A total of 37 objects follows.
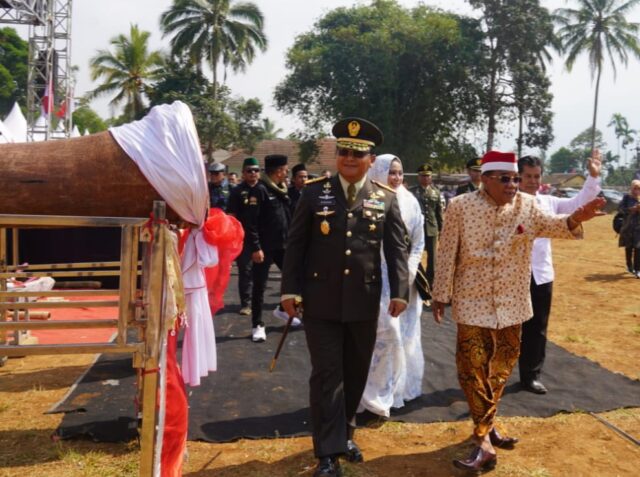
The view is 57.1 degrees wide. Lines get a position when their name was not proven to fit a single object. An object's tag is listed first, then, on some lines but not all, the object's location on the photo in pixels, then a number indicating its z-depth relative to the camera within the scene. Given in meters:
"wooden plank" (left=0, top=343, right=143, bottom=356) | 2.35
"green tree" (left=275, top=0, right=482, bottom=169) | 25.78
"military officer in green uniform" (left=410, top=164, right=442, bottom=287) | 8.07
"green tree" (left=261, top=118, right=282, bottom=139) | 56.64
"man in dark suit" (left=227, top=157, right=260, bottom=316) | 6.10
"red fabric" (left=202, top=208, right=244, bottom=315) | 3.35
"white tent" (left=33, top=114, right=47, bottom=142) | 19.53
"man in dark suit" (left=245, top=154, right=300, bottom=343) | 5.90
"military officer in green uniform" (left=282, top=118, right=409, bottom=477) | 3.11
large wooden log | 2.39
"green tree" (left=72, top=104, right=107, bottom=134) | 50.61
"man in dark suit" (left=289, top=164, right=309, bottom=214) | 7.70
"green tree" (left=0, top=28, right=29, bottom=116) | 42.41
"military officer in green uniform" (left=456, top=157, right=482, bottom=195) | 7.16
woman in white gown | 3.88
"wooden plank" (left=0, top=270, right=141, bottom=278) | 2.65
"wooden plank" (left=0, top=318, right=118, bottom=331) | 2.41
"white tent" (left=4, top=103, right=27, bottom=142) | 14.80
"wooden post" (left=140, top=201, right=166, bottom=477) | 2.50
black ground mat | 3.76
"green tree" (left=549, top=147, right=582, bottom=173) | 93.19
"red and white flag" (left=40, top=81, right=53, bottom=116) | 19.20
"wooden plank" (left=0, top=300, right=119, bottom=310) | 2.43
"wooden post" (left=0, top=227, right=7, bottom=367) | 4.11
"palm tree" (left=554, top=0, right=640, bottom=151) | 35.06
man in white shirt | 4.34
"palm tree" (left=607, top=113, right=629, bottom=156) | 75.19
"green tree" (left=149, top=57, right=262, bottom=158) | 26.20
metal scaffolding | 18.16
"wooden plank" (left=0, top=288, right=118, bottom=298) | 2.51
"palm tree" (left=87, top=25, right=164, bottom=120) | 29.70
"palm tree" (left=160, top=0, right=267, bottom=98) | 27.42
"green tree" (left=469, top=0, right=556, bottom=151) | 27.84
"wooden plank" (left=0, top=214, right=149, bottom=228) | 2.26
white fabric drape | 2.54
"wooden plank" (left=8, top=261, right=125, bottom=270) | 3.23
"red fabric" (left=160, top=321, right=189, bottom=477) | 2.87
